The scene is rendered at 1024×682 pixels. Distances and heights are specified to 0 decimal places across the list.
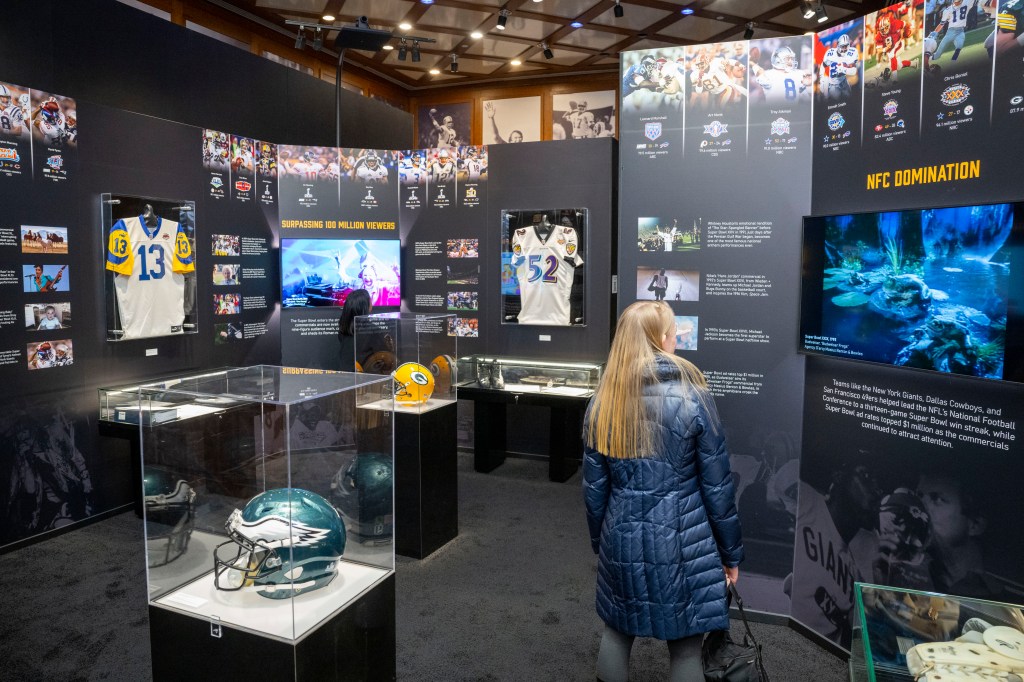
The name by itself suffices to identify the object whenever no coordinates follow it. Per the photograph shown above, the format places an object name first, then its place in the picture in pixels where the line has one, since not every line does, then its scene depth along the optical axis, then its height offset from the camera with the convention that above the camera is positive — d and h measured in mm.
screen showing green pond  2537 -1
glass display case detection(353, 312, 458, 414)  4562 -436
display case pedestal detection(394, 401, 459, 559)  4418 -1214
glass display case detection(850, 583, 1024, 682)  1779 -931
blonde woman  2309 -673
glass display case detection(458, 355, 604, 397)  6230 -793
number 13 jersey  5277 +104
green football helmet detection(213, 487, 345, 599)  1961 -724
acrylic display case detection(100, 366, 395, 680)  1951 -678
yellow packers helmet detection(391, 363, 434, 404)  4559 -616
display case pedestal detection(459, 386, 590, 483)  6180 -1302
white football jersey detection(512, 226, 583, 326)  6602 +153
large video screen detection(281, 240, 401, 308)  6727 +148
